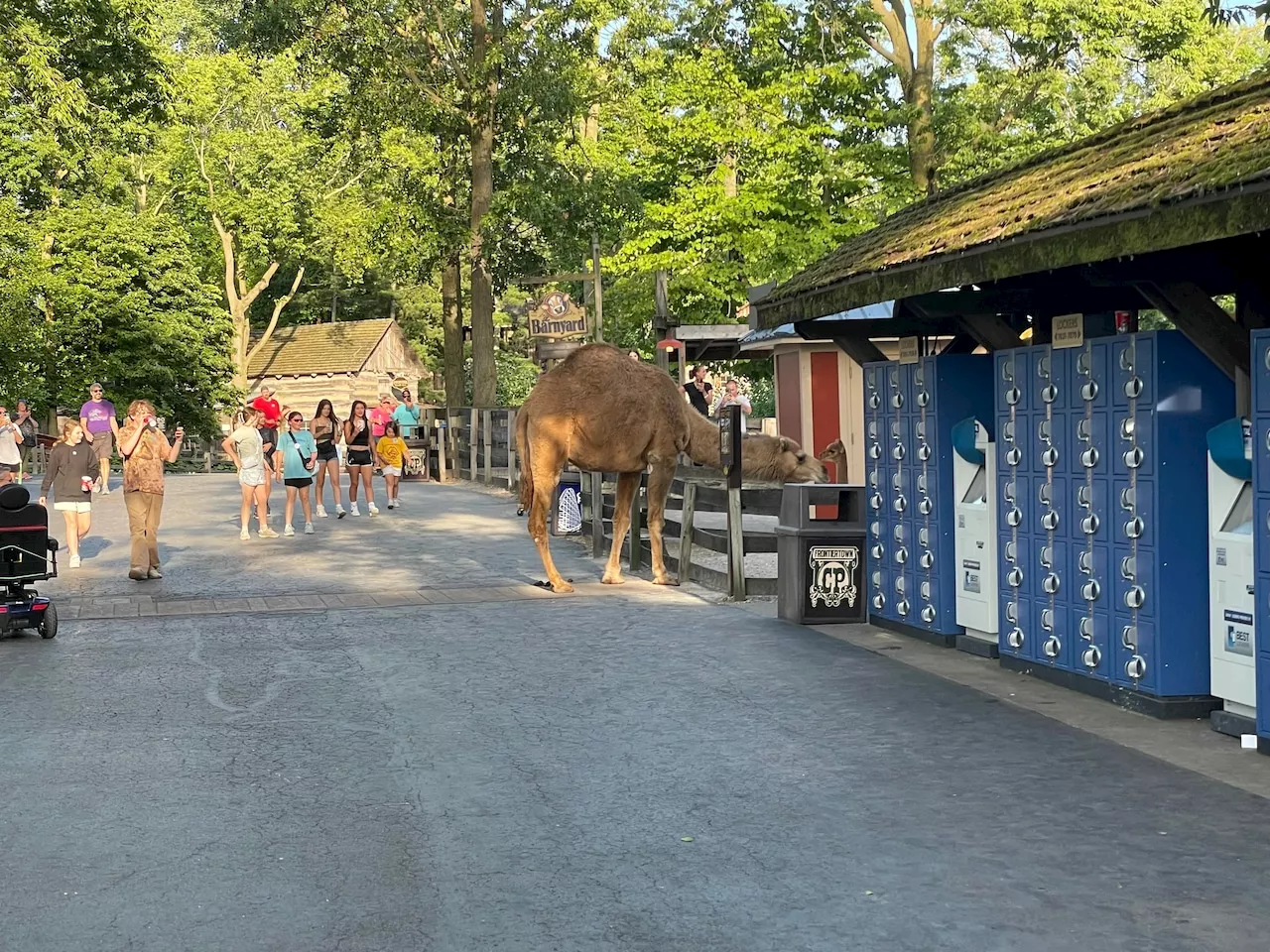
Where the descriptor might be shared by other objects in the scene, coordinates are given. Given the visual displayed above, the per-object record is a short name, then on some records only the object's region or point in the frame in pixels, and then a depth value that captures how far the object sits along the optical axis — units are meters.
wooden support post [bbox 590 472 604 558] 19.05
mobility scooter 12.23
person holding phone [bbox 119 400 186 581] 16.62
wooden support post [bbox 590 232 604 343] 31.61
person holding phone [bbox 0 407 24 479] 21.58
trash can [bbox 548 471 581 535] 19.61
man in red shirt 32.35
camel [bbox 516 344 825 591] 15.66
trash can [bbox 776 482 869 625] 12.77
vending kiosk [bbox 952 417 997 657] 10.98
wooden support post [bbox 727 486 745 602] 14.48
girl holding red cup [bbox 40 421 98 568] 18.08
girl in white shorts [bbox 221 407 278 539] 20.81
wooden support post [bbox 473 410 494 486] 32.75
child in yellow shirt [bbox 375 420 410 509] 26.16
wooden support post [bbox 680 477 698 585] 15.75
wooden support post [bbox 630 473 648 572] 17.38
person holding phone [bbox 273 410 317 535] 22.06
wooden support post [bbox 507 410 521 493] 28.59
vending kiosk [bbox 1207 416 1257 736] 8.18
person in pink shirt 30.23
